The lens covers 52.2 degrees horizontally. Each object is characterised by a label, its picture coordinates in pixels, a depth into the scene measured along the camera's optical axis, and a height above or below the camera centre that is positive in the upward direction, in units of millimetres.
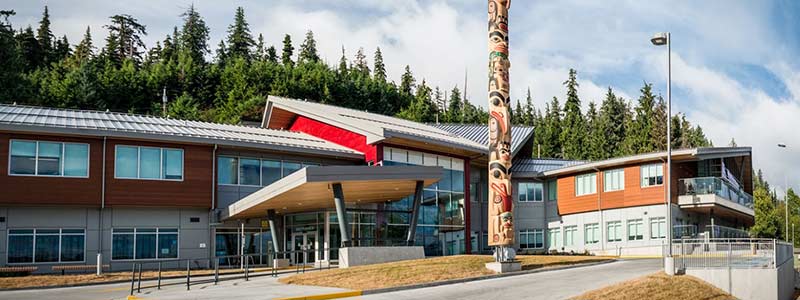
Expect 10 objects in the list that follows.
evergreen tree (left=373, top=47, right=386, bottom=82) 153625 +26806
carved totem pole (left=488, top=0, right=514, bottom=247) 27438 +2530
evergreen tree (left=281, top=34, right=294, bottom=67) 130762 +25366
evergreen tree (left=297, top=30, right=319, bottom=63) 143375 +28346
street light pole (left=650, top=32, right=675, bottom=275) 24016 +2393
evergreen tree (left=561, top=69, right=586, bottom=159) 102562 +10749
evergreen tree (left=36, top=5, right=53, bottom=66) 109862 +23297
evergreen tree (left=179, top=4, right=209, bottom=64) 126375 +27304
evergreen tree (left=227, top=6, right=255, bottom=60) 133375 +27326
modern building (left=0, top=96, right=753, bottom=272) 32781 +798
